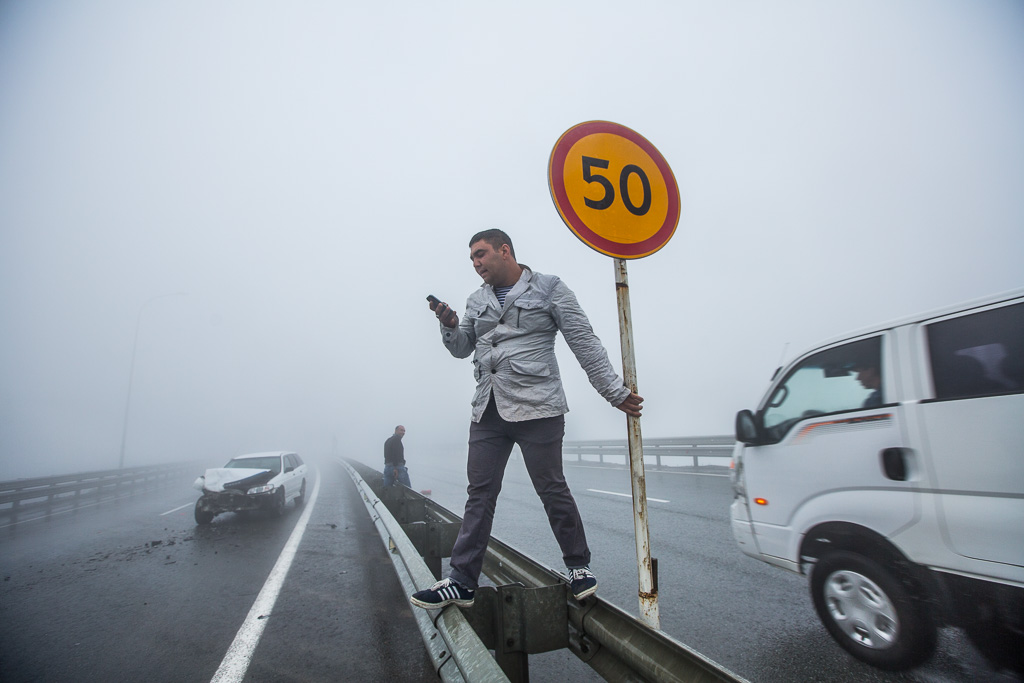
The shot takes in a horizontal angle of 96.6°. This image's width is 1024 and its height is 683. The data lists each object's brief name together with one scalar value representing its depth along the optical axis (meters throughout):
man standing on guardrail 2.27
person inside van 2.62
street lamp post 21.24
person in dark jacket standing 10.19
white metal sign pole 2.04
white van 2.05
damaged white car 8.36
